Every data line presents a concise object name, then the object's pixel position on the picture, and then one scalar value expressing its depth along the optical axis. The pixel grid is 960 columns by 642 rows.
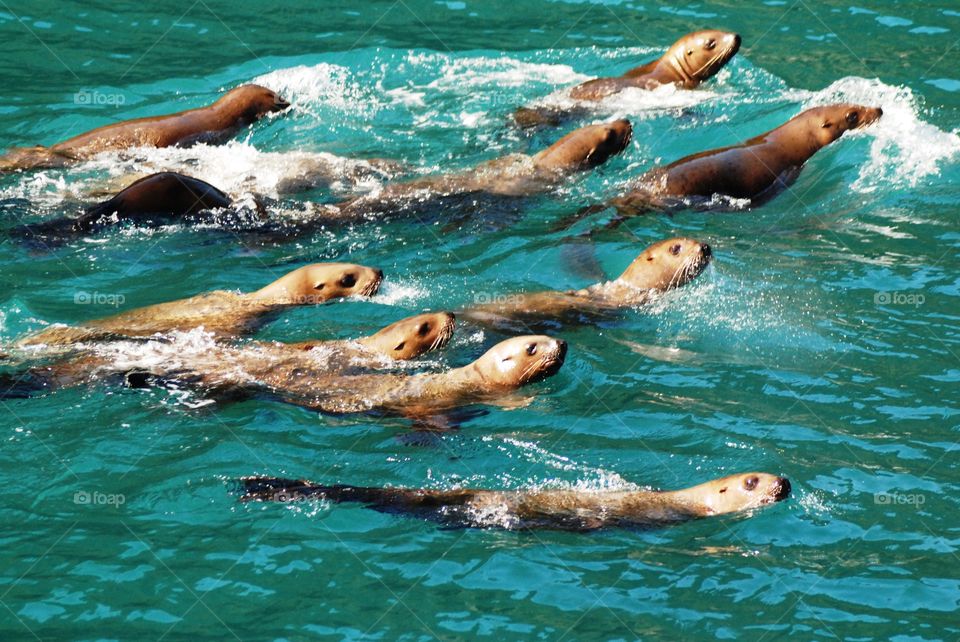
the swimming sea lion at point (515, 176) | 21.84
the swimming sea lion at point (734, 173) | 22.03
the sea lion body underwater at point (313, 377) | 16.00
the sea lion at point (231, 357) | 16.11
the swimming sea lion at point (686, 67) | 26.30
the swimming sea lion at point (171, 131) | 23.04
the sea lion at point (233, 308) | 17.36
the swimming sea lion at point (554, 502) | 13.60
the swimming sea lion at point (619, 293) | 18.59
